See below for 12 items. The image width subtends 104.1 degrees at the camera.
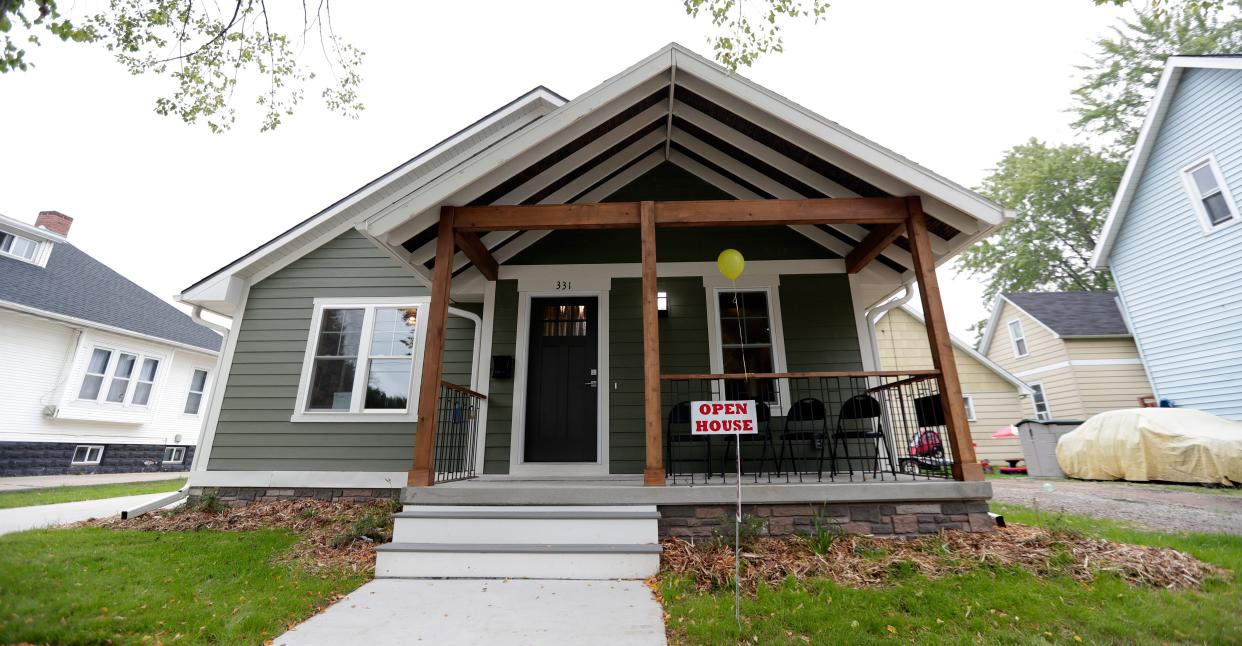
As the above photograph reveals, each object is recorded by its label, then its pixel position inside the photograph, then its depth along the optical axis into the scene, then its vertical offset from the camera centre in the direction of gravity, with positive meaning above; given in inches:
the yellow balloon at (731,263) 194.5 +71.3
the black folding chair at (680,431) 191.9 +6.5
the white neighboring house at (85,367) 398.3 +74.3
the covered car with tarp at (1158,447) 279.9 -1.6
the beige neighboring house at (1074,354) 494.0 +95.2
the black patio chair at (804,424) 188.1 +9.5
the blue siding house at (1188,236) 316.8 +148.4
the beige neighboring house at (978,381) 536.8 +71.2
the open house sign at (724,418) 135.3 +7.6
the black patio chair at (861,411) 179.9 +12.9
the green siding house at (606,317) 166.6 +62.5
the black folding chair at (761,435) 185.8 +4.3
